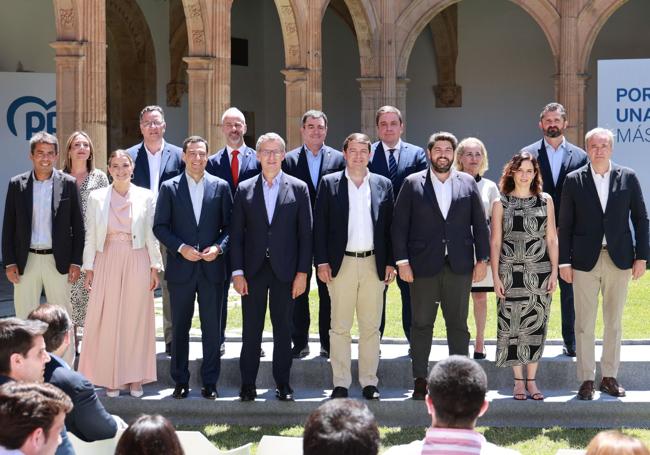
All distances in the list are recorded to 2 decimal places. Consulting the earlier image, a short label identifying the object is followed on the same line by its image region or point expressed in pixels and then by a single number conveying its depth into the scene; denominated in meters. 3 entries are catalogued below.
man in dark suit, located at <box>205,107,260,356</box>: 7.33
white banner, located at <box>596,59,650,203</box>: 16.45
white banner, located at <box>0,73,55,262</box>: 15.02
